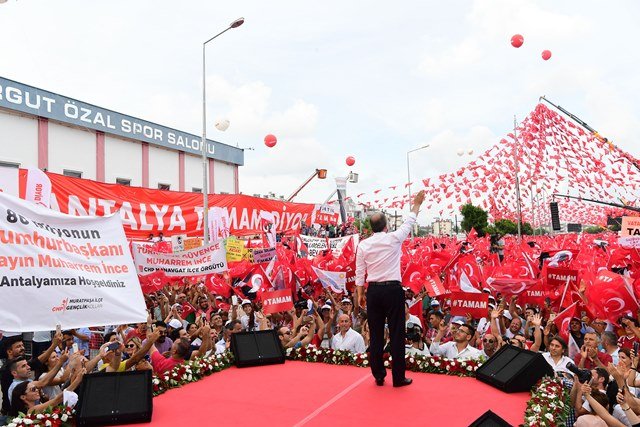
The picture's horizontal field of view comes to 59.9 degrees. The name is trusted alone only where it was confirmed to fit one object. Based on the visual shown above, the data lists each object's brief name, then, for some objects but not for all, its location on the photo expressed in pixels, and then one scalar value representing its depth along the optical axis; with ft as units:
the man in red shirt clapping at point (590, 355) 21.50
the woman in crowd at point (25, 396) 18.31
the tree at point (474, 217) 157.69
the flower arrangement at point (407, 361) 18.52
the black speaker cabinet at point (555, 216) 95.35
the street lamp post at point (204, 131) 52.60
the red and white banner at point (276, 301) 29.63
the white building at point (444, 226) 377.46
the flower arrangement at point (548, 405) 13.57
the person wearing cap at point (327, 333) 25.88
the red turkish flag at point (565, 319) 25.12
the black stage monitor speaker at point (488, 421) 12.39
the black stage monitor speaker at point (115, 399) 14.11
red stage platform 14.11
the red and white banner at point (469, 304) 28.58
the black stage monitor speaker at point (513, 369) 16.15
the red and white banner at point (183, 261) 32.81
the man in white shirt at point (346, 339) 24.32
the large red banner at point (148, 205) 41.50
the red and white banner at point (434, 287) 31.89
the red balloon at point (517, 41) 55.78
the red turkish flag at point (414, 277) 34.65
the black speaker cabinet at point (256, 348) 20.18
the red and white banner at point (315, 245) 49.96
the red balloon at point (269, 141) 56.44
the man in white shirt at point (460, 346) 23.59
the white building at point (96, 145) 83.41
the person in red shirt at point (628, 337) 23.80
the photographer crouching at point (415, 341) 24.35
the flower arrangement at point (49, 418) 13.35
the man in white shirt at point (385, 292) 16.79
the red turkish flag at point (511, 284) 31.07
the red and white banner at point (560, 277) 30.48
